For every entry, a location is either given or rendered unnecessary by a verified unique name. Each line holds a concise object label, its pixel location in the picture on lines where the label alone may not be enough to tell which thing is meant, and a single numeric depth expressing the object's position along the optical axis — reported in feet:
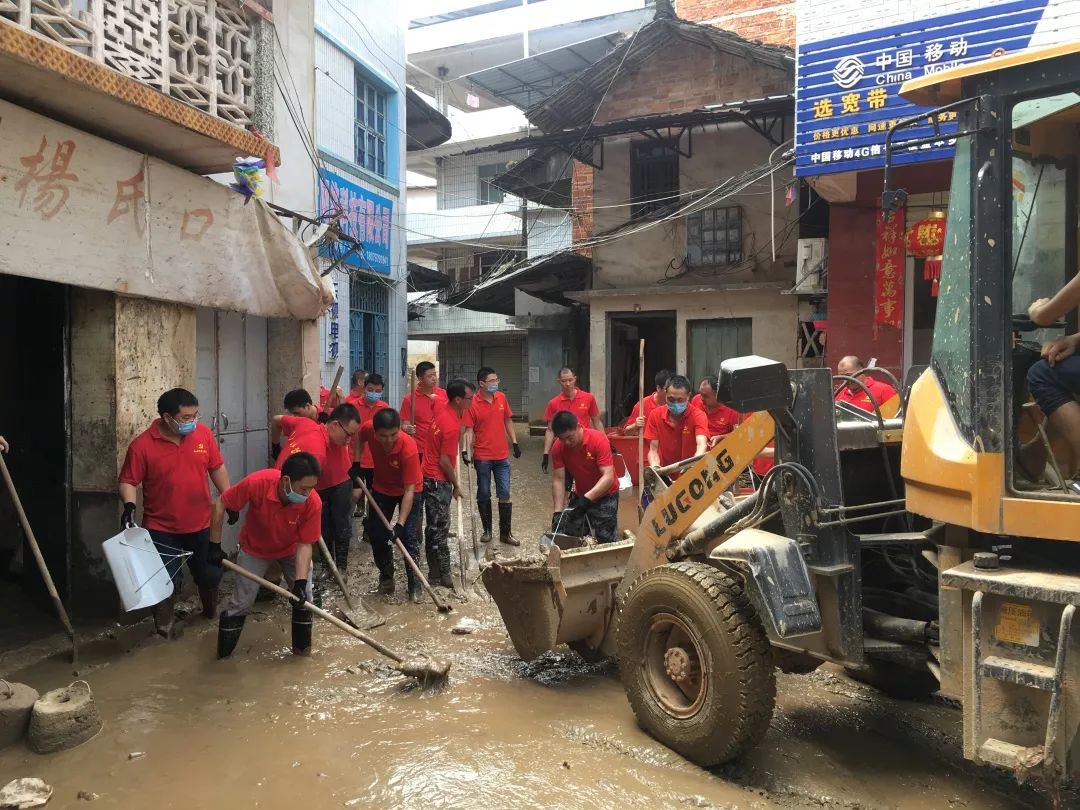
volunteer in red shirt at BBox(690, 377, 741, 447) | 24.93
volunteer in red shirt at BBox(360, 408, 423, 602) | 20.35
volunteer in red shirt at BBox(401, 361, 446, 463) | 25.84
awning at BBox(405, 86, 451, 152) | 50.12
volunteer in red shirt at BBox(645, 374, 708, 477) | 22.86
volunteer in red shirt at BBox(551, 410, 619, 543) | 19.72
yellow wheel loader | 8.39
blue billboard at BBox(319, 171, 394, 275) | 37.91
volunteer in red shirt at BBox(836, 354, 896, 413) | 22.33
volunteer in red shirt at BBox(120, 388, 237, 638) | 17.03
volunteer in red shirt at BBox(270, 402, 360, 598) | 19.88
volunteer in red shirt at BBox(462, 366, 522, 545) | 26.86
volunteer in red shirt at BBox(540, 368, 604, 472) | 27.45
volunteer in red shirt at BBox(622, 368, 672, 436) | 26.13
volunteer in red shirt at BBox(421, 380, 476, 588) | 21.59
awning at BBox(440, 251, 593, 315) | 48.98
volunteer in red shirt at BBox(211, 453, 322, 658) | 16.28
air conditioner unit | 37.83
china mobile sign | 26.58
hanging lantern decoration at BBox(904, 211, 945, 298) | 28.68
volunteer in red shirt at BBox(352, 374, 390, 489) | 26.07
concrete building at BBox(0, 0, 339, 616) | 15.55
